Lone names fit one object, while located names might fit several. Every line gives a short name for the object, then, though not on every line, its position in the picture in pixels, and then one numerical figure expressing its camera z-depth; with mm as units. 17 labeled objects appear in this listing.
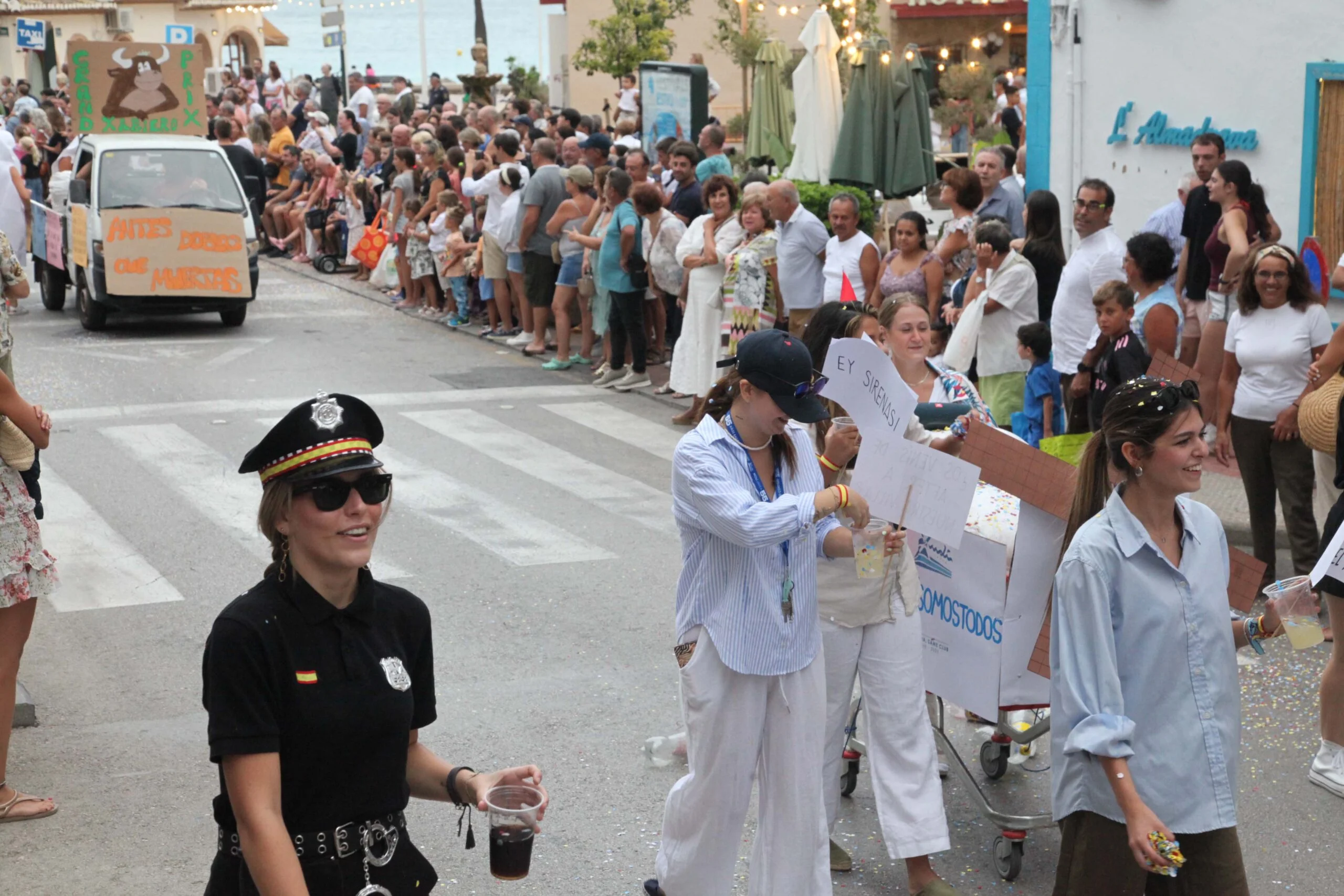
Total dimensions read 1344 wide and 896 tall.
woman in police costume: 2941
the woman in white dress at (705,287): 12695
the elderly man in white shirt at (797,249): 12148
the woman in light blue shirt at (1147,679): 3678
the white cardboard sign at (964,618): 5266
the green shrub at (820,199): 14914
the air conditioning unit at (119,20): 50812
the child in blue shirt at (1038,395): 10109
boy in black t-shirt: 7996
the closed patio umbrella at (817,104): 16891
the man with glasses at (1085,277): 10031
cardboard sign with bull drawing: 18016
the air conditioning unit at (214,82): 39000
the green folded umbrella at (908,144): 16156
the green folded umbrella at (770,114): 19906
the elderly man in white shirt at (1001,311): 10148
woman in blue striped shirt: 4438
